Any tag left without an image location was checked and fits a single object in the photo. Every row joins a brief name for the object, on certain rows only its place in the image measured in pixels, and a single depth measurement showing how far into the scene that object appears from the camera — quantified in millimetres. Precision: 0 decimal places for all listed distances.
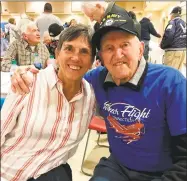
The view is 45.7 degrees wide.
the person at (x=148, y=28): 3111
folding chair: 1635
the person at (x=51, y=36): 1383
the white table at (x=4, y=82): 1218
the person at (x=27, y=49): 1346
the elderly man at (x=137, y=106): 782
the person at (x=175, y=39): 2904
